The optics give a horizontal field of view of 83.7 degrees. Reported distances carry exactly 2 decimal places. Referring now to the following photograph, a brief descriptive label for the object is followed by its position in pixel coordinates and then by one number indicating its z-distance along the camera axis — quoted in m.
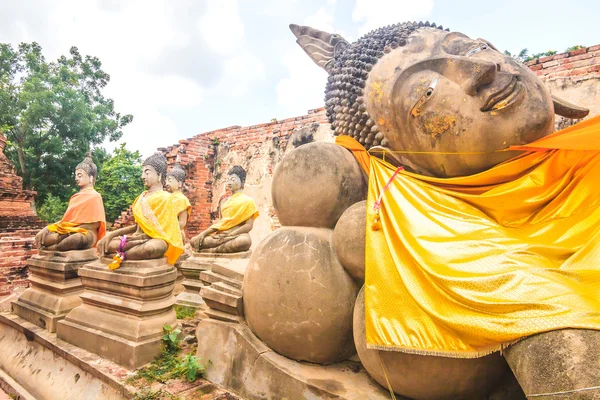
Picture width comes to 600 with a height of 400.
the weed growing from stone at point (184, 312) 3.42
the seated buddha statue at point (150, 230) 2.52
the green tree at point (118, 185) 13.77
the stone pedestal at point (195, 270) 3.82
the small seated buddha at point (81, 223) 3.27
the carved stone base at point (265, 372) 1.42
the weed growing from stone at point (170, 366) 1.87
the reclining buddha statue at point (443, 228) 1.03
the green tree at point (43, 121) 12.89
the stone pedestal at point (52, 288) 2.97
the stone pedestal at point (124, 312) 2.21
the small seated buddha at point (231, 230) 4.37
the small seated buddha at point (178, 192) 4.51
